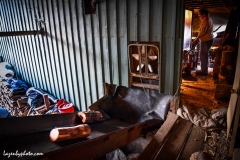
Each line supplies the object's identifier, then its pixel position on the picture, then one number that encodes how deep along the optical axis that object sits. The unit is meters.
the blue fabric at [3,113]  4.47
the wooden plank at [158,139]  3.14
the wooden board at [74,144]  2.43
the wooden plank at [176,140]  3.20
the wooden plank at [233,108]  2.73
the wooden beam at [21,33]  5.67
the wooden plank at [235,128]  2.58
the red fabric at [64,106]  6.76
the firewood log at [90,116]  3.81
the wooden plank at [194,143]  3.18
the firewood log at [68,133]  2.65
